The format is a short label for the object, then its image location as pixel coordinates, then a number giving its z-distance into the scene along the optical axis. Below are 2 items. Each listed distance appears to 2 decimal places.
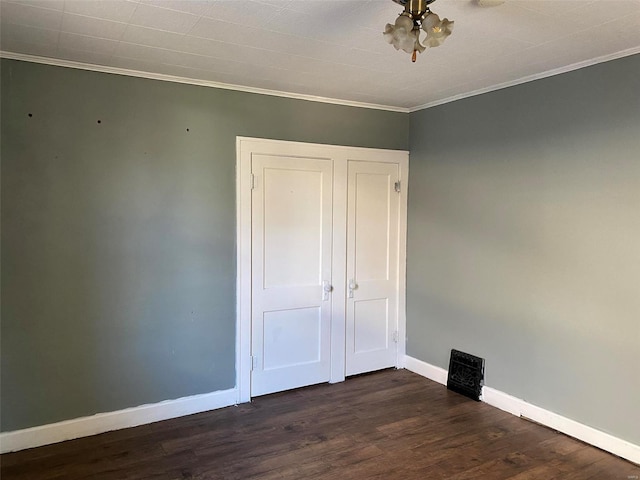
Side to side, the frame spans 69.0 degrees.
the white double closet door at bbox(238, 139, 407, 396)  3.68
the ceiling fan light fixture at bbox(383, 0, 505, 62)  1.82
